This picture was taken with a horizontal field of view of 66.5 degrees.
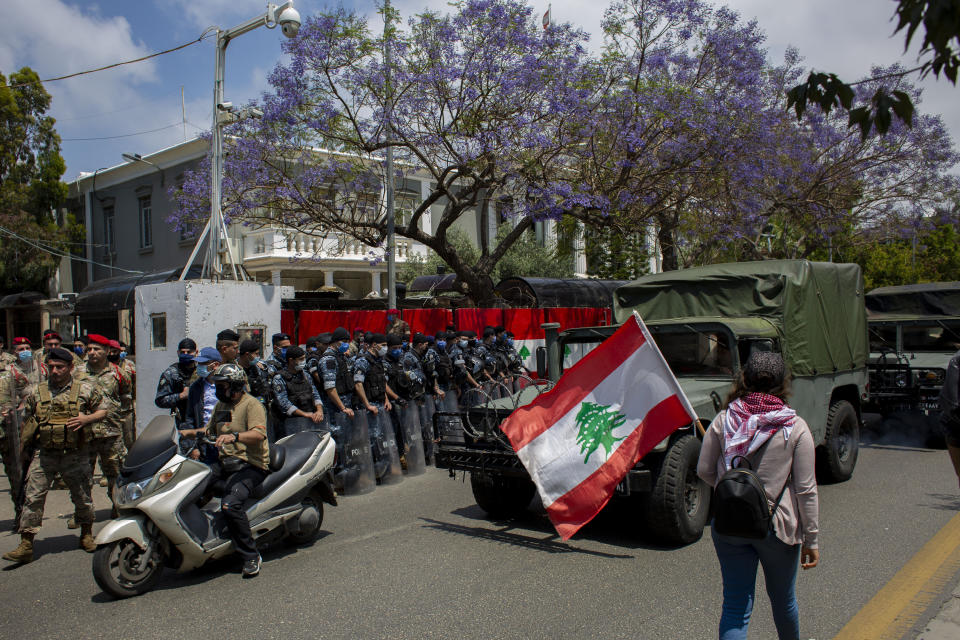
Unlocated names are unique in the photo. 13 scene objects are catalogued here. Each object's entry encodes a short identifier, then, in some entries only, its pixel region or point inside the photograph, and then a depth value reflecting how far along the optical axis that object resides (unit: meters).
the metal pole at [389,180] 13.61
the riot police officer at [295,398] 7.76
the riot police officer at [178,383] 7.29
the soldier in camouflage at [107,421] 6.60
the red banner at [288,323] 13.69
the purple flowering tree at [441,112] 13.49
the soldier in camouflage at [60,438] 5.88
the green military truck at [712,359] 5.87
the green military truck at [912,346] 10.80
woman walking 3.30
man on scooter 5.39
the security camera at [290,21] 10.23
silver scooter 5.01
